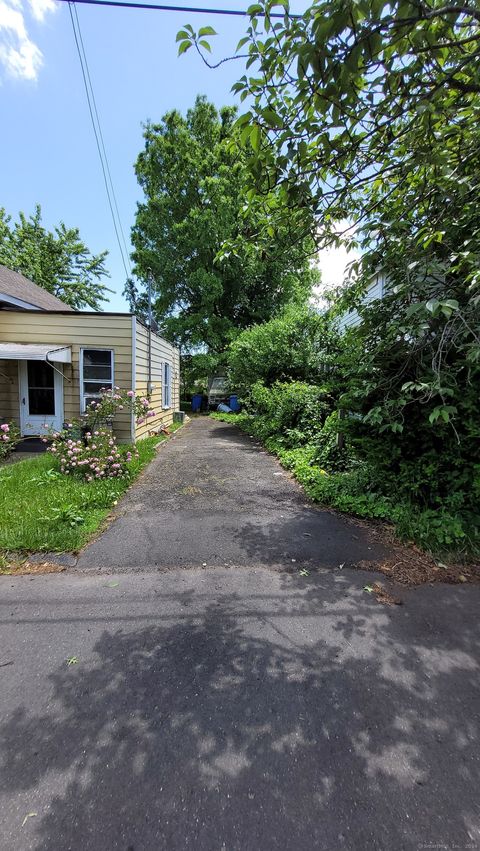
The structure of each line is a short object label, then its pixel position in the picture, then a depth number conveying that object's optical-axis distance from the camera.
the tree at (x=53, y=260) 22.06
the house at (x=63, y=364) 7.32
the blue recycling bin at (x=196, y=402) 22.34
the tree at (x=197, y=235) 18.53
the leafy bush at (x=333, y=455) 5.84
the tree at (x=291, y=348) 10.24
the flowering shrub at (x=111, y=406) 6.61
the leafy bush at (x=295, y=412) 8.08
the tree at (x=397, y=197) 1.86
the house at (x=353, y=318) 8.47
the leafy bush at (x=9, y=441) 5.90
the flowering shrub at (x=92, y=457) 5.27
